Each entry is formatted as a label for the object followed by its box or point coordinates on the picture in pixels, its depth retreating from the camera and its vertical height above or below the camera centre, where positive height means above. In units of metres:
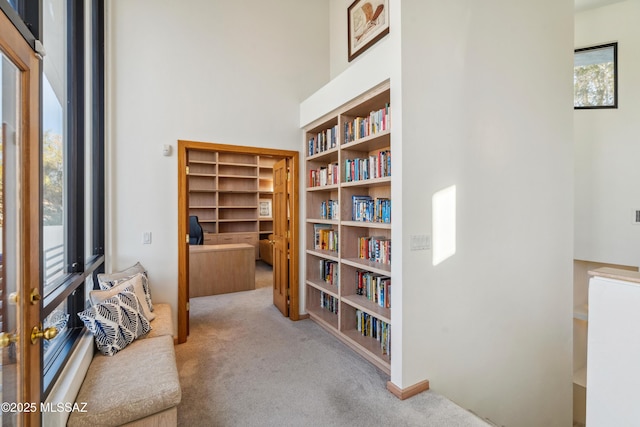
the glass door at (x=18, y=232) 1.03 -0.07
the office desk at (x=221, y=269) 4.79 -0.95
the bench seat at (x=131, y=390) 1.48 -0.96
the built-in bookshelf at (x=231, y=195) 6.87 +0.38
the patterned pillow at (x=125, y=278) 2.56 -0.60
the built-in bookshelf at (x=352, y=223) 2.70 -0.12
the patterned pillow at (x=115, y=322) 2.02 -0.78
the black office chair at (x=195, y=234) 5.62 -0.43
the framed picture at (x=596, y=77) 4.11 +1.88
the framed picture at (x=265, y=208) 7.75 +0.07
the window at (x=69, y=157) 1.61 +0.39
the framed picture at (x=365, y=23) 3.38 +2.21
